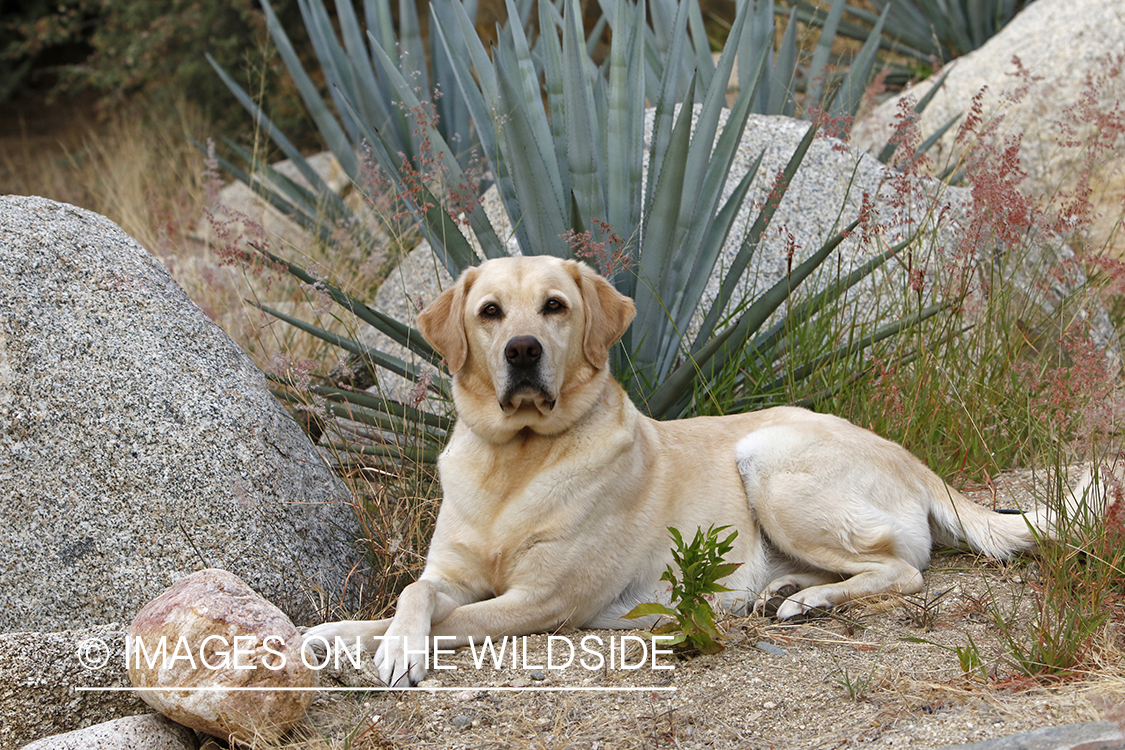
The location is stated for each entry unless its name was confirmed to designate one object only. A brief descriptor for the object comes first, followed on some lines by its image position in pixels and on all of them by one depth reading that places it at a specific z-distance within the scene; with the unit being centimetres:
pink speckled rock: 234
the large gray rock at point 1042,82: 688
